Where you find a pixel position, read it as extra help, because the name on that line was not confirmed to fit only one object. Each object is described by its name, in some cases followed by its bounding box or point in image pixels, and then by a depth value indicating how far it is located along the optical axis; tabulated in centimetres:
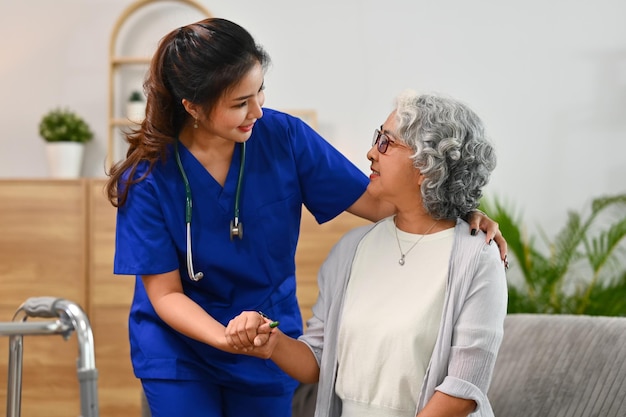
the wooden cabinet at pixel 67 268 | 450
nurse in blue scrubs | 204
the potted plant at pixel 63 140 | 475
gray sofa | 247
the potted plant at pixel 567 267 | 466
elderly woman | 191
